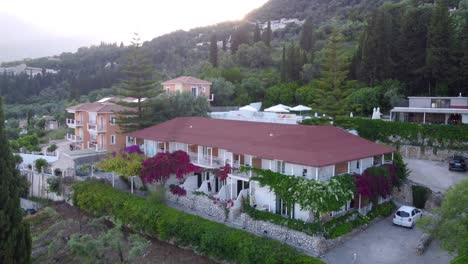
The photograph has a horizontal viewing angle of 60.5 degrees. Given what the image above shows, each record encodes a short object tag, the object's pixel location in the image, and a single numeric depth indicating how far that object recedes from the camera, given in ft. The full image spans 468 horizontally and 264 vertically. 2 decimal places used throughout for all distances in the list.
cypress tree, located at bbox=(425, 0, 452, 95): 107.86
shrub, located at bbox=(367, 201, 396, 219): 67.26
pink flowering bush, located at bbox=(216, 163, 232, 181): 73.87
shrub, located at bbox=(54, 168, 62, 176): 96.78
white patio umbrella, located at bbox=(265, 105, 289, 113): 125.49
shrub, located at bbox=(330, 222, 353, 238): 58.08
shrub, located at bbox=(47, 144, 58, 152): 120.67
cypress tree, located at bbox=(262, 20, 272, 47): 238.93
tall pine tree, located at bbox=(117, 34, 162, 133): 108.78
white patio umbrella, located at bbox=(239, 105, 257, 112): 126.52
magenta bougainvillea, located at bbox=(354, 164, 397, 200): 63.98
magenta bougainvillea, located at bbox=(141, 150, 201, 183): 78.23
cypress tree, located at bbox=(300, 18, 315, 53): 211.00
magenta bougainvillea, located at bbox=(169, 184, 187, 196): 77.30
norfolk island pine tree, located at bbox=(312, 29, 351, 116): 108.27
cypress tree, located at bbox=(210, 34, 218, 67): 216.66
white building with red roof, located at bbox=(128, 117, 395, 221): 64.28
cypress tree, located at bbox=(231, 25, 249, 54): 246.68
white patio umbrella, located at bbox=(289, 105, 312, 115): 123.73
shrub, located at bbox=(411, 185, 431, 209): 71.20
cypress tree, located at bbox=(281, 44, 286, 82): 170.05
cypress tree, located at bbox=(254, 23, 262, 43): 247.09
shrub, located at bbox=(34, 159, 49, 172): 98.32
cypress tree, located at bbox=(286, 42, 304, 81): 168.25
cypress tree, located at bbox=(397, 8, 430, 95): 118.21
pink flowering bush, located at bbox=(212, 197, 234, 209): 68.64
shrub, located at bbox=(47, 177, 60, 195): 92.53
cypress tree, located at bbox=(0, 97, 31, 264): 48.62
